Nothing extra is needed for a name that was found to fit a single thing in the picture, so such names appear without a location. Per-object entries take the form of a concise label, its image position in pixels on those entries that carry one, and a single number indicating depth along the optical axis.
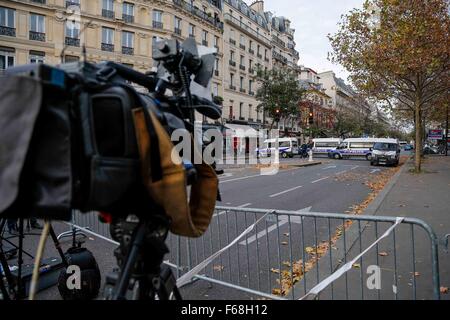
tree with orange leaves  15.93
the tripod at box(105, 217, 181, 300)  1.57
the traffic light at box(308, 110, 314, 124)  25.20
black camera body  1.29
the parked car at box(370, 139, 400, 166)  26.97
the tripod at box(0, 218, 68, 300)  2.95
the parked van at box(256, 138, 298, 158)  40.97
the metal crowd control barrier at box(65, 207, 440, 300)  3.52
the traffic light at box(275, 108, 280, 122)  29.82
